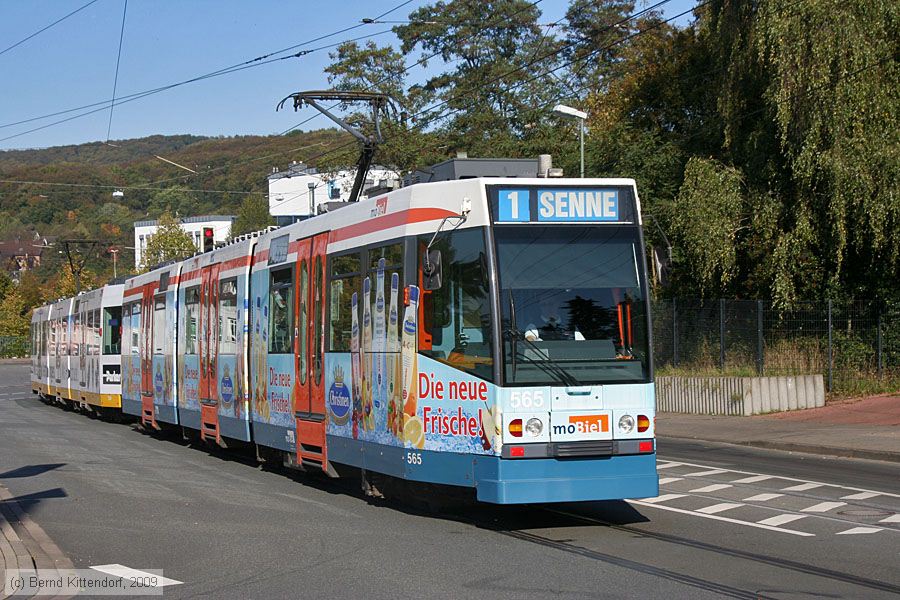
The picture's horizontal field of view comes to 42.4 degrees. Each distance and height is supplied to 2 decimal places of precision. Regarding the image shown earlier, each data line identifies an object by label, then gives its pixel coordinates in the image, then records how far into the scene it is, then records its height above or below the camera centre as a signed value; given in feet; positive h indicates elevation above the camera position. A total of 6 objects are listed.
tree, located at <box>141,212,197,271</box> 286.05 +26.12
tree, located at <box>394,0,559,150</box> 184.44 +48.45
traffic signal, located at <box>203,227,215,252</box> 73.26 +6.66
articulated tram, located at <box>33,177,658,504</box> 35.14 +0.01
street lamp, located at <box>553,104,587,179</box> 84.79 +16.63
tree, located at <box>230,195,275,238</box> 402.52 +47.59
